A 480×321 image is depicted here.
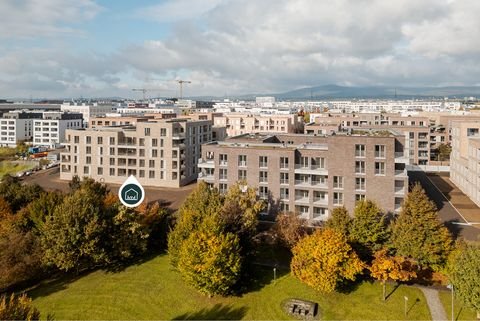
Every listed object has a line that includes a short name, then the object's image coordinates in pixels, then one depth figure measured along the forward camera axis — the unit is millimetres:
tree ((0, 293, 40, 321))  23906
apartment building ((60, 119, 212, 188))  80000
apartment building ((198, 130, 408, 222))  52844
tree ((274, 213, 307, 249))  44875
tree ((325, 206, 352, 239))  43625
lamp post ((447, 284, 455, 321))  35984
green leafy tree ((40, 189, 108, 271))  44438
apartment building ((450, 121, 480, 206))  65125
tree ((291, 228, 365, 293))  39125
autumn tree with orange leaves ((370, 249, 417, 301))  39594
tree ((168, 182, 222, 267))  43719
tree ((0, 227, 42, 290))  41688
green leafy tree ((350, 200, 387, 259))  43031
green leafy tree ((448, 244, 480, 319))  34219
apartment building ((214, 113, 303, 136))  124188
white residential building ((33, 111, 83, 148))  149250
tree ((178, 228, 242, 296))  39188
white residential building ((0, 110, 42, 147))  157875
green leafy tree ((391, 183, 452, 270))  40375
